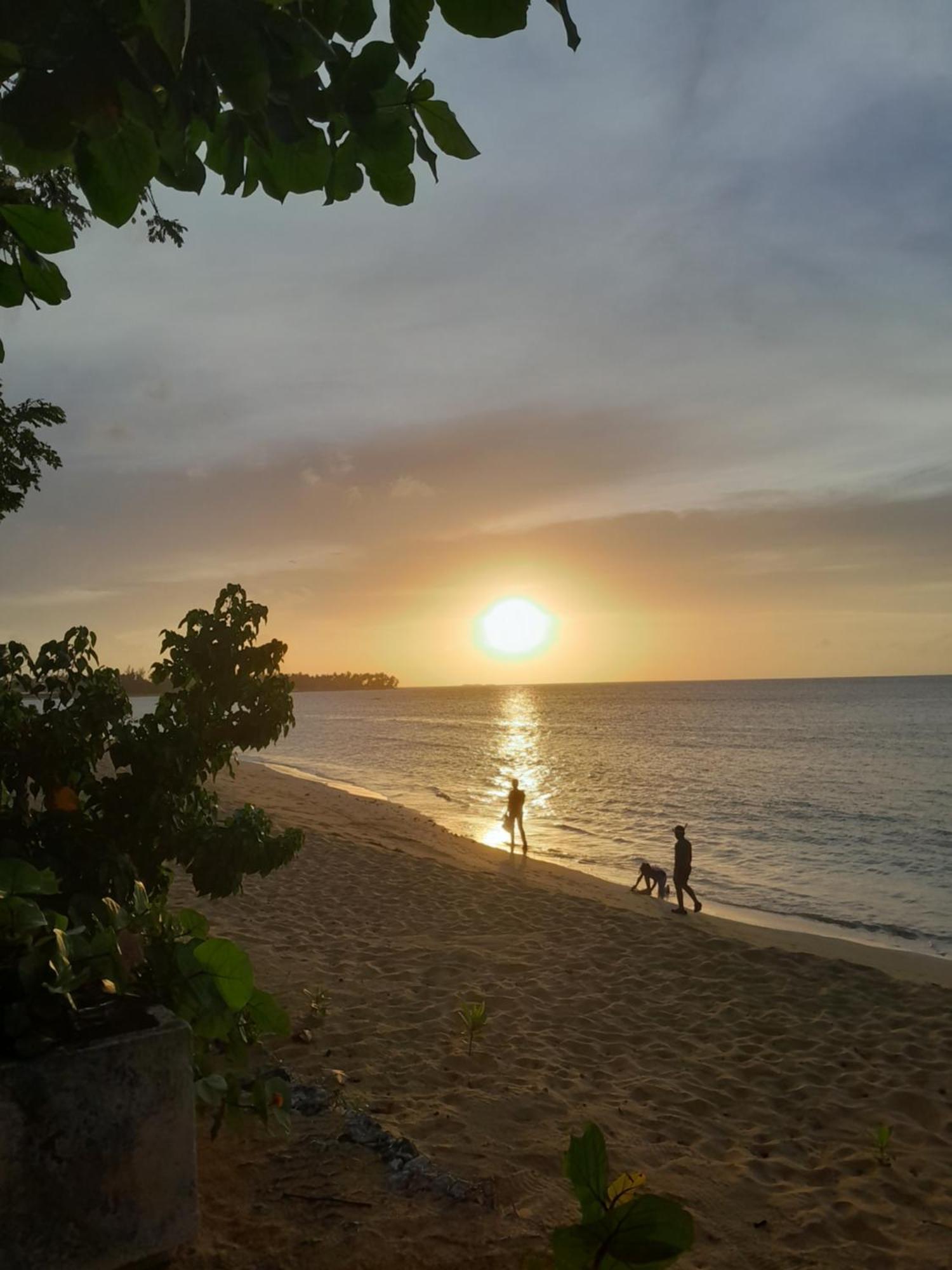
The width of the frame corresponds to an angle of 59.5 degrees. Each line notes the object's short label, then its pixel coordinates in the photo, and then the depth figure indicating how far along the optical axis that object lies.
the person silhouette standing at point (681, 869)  13.52
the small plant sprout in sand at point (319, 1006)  6.20
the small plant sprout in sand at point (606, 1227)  1.21
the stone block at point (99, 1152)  2.34
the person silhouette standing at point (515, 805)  19.34
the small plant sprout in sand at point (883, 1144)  4.72
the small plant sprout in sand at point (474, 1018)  5.95
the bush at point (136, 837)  2.47
